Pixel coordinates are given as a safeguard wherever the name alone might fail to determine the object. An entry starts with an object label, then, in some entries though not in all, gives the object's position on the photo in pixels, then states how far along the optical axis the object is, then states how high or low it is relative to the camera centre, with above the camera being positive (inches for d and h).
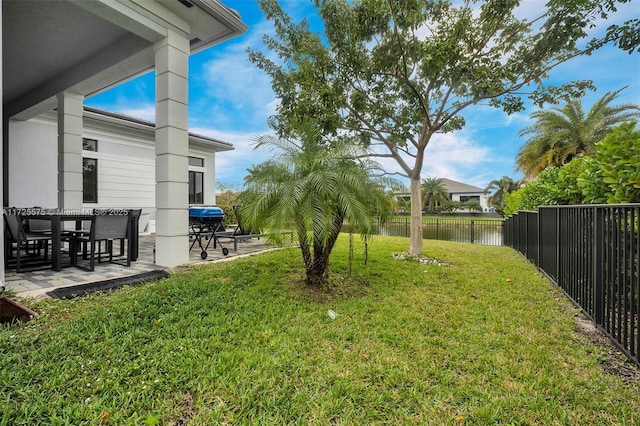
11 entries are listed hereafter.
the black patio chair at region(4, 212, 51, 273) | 167.6 -13.8
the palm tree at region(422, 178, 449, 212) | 1401.3 +89.5
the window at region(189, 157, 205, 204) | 507.8 +56.0
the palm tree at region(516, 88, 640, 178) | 537.3 +160.8
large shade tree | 215.3 +123.4
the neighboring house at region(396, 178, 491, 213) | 1732.3 +108.1
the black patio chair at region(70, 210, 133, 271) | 179.3 -12.9
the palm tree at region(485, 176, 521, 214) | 1397.6 +118.4
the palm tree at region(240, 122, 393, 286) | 142.0 +9.0
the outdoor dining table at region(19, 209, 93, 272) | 171.0 -7.5
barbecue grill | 256.7 -5.3
